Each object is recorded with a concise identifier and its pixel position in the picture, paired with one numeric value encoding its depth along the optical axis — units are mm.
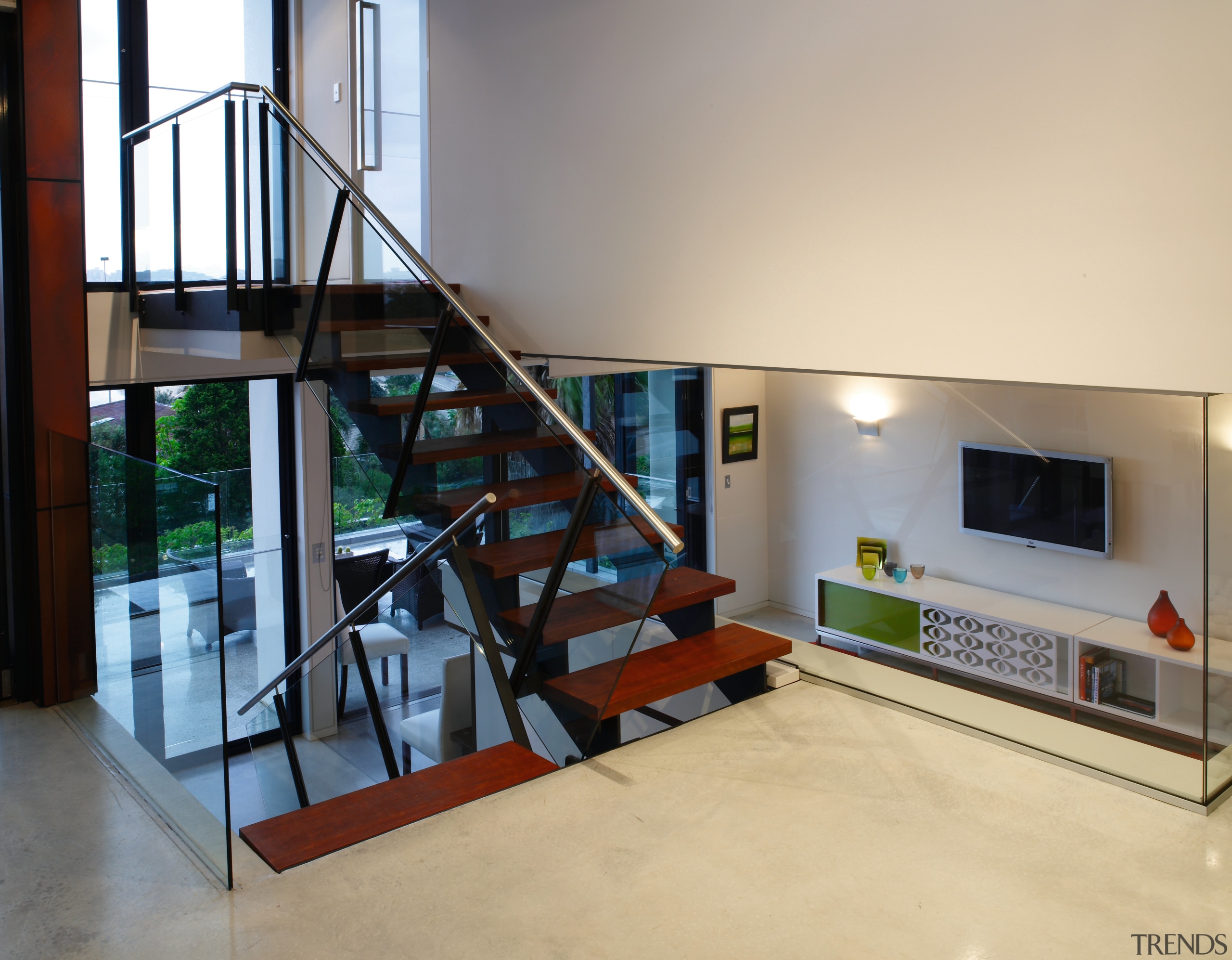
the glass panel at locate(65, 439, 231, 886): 2771
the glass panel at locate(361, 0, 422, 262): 5953
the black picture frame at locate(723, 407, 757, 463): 4430
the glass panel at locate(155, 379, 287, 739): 6207
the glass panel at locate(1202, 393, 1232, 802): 2852
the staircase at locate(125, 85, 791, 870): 3162
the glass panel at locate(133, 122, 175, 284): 4910
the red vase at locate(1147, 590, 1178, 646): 3035
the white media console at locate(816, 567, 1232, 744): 3037
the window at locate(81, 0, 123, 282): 5539
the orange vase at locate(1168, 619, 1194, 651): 3000
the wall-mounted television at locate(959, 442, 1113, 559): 3188
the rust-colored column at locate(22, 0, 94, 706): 3891
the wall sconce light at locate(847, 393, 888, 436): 3809
